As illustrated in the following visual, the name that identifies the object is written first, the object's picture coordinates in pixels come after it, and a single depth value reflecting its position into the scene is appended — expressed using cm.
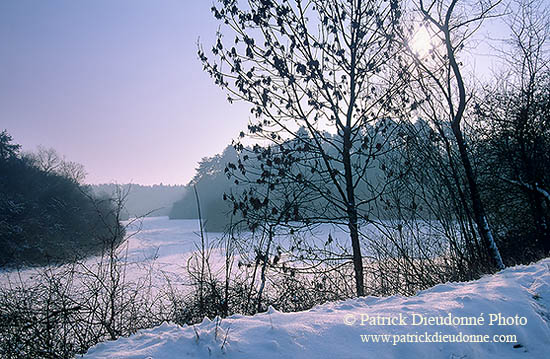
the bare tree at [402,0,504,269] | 527
